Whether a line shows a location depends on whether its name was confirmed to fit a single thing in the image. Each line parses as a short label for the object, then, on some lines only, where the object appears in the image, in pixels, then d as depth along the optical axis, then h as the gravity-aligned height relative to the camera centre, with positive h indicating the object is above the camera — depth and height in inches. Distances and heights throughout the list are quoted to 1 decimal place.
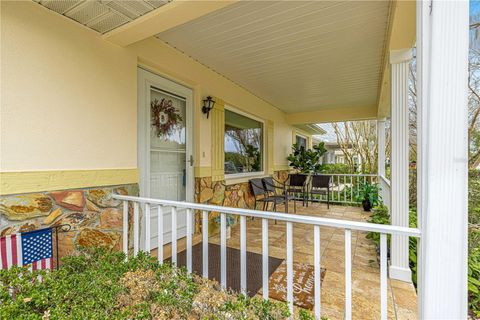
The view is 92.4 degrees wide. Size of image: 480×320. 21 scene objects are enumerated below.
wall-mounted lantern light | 135.9 +31.2
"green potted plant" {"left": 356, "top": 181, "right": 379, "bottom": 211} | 210.5 -36.8
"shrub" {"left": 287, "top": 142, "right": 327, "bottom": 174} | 263.7 -3.2
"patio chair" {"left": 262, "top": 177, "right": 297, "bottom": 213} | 170.6 -29.6
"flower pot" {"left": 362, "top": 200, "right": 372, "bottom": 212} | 212.5 -45.1
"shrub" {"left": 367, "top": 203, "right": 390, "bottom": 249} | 120.9 -37.2
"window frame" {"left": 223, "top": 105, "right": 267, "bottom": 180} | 168.2 +6.1
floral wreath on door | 113.2 +20.9
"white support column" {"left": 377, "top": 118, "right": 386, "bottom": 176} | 213.6 +10.4
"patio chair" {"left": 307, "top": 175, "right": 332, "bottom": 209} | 223.9 -25.3
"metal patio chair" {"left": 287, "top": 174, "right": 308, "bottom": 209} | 242.8 -27.5
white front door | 106.4 +7.0
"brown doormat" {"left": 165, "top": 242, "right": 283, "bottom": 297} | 86.5 -47.7
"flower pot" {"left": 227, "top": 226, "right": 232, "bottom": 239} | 136.9 -45.0
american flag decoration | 62.0 -26.0
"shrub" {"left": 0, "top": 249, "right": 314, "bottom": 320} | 44.4 -29.5
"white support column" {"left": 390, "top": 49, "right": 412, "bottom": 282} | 89.0 -1.6
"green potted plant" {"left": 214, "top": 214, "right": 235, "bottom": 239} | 136.8 -38.9
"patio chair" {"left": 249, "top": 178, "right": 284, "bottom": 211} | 173.2 -26.0
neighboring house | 364.8 +15.2
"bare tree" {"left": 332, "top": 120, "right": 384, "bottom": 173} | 326.6 +23.4
